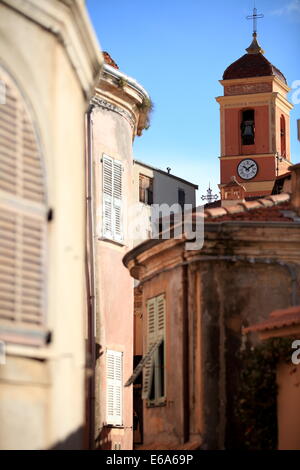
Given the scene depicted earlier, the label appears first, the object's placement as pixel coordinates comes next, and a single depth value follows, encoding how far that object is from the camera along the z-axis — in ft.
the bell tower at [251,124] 211.41
